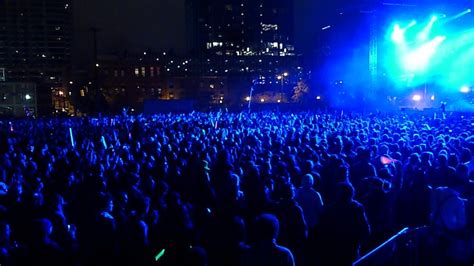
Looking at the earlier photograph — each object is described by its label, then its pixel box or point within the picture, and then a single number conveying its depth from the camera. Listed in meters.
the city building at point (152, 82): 90.69
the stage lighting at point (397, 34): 35.06
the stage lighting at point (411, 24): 32.25
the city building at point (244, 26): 146.38
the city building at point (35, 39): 125.81
